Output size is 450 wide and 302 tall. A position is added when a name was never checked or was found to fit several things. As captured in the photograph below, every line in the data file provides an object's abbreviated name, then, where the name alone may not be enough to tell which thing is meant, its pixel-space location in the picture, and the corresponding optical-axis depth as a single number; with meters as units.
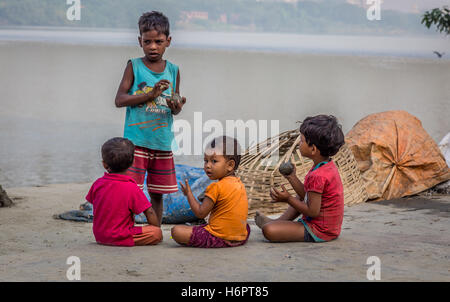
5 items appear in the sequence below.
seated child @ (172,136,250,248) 8.22
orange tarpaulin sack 13.22
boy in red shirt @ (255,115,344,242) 8.37
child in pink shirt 8.30
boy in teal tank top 9.00
